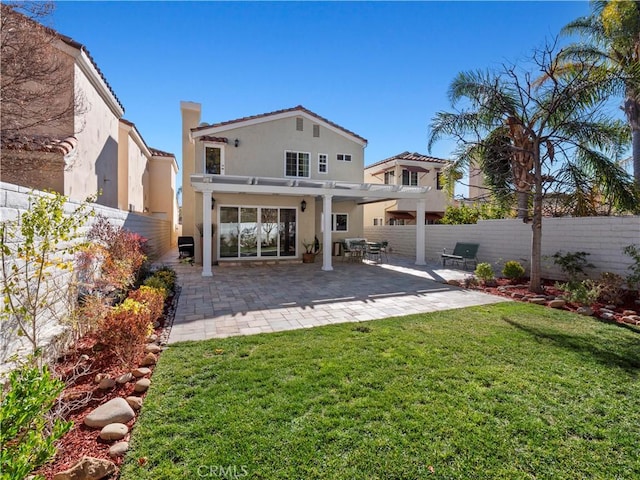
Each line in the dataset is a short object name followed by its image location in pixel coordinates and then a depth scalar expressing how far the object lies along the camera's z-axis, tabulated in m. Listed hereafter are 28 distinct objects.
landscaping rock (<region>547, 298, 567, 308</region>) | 8.56
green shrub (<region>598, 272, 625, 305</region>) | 8.56
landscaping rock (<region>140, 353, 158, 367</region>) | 5.04
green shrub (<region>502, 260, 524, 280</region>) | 12.12
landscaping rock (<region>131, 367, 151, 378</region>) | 4.64
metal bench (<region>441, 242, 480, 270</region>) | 15.60
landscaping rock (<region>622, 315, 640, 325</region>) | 7.05
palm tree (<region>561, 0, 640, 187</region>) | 11.89
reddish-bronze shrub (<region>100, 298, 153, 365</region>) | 4.89
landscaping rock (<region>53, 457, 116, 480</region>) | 2.73
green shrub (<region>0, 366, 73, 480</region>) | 2.11
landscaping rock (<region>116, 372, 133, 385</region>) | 4.46
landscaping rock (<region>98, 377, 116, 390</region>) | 4.34
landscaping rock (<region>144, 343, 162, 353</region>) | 5.48
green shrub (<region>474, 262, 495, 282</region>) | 11.73
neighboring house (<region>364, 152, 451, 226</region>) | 27.05
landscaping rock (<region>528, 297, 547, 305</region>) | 8.99
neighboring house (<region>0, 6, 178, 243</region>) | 8.66
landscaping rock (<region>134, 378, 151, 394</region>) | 4.25
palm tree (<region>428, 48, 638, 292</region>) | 9.55
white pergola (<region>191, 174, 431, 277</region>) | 13.74
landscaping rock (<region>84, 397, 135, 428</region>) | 3.56
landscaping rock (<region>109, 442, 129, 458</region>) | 3.07
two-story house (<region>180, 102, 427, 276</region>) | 16.34
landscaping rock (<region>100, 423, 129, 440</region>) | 3.33
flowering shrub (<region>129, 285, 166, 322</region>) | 6.66
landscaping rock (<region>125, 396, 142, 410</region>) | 3.87
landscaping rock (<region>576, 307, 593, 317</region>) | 7.80
